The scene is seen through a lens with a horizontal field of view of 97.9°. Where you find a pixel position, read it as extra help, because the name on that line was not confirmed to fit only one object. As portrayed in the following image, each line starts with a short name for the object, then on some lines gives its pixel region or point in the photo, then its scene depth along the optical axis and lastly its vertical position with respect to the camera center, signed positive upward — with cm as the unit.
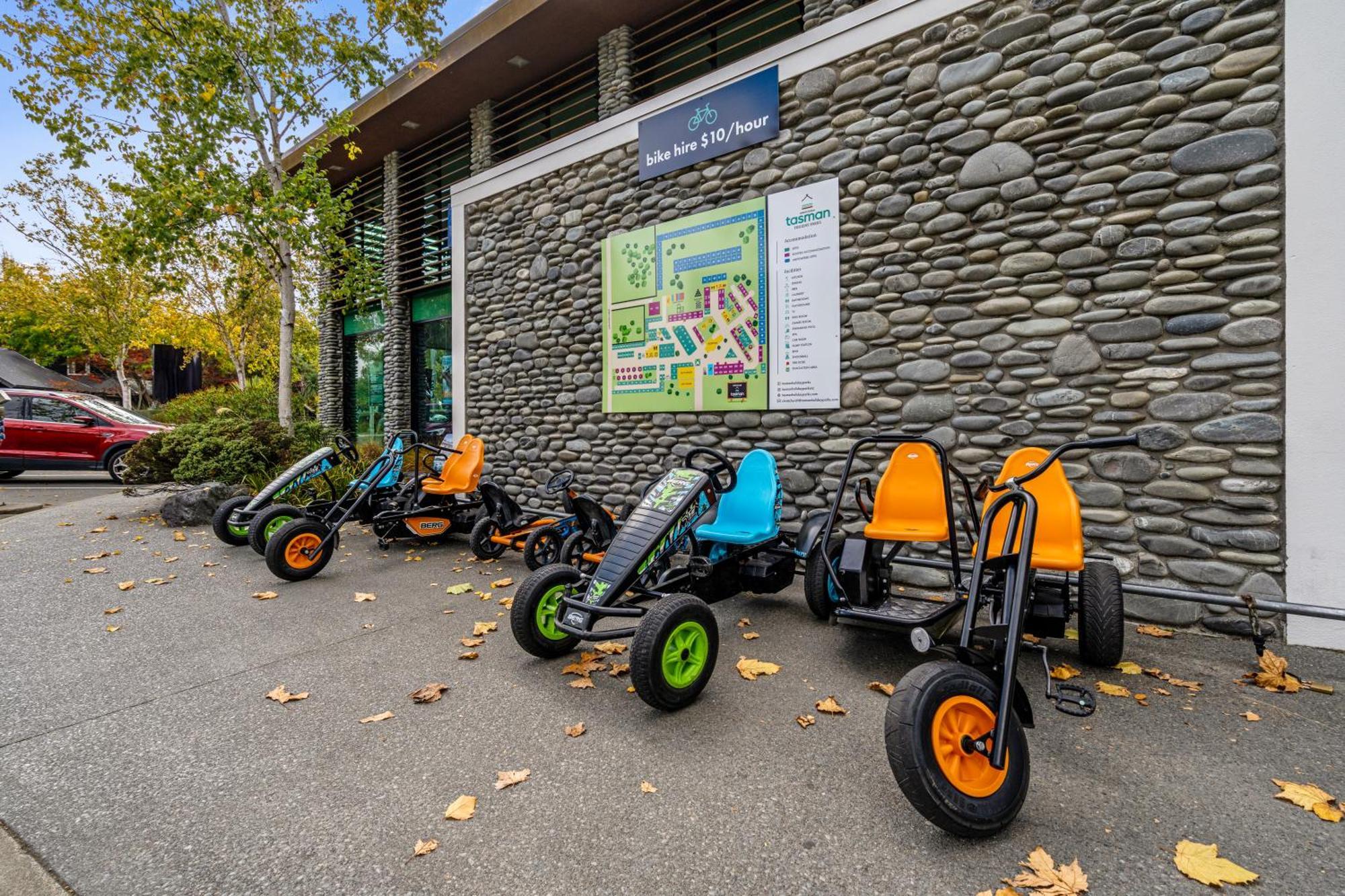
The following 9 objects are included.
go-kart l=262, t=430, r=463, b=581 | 457 -67
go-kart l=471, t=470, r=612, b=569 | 494 -75
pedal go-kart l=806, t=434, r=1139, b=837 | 165 -73
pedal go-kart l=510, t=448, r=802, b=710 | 248 -72
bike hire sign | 531 +310
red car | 1053 +18
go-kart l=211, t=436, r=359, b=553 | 544 -50
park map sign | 538 +130
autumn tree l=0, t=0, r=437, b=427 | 735 +461
